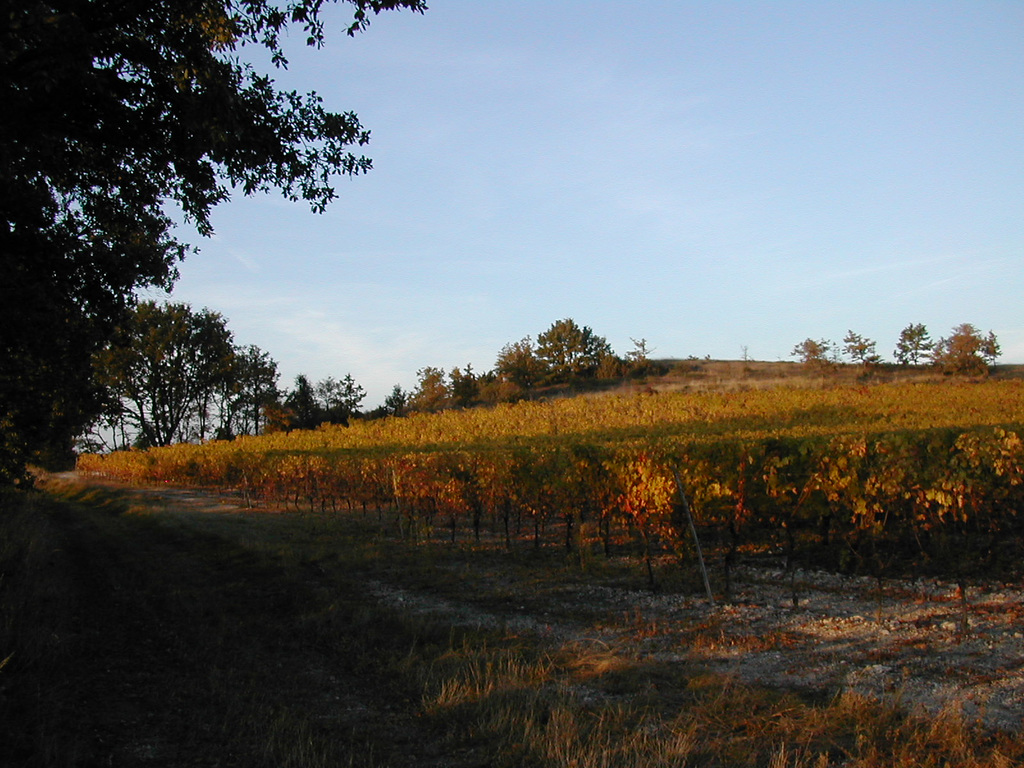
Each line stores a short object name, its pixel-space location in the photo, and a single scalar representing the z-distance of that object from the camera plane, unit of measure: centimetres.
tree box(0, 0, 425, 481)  623
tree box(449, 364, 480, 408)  4906
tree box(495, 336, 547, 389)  5072
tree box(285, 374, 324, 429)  6022
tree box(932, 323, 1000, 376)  3784
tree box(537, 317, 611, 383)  5088
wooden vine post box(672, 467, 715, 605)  841
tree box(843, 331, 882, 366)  4206
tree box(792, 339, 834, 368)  4269
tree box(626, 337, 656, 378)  5019
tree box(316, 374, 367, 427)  6102
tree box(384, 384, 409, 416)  5650
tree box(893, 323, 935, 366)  4219
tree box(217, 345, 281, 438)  6488
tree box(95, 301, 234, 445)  5362
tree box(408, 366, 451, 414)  5003
